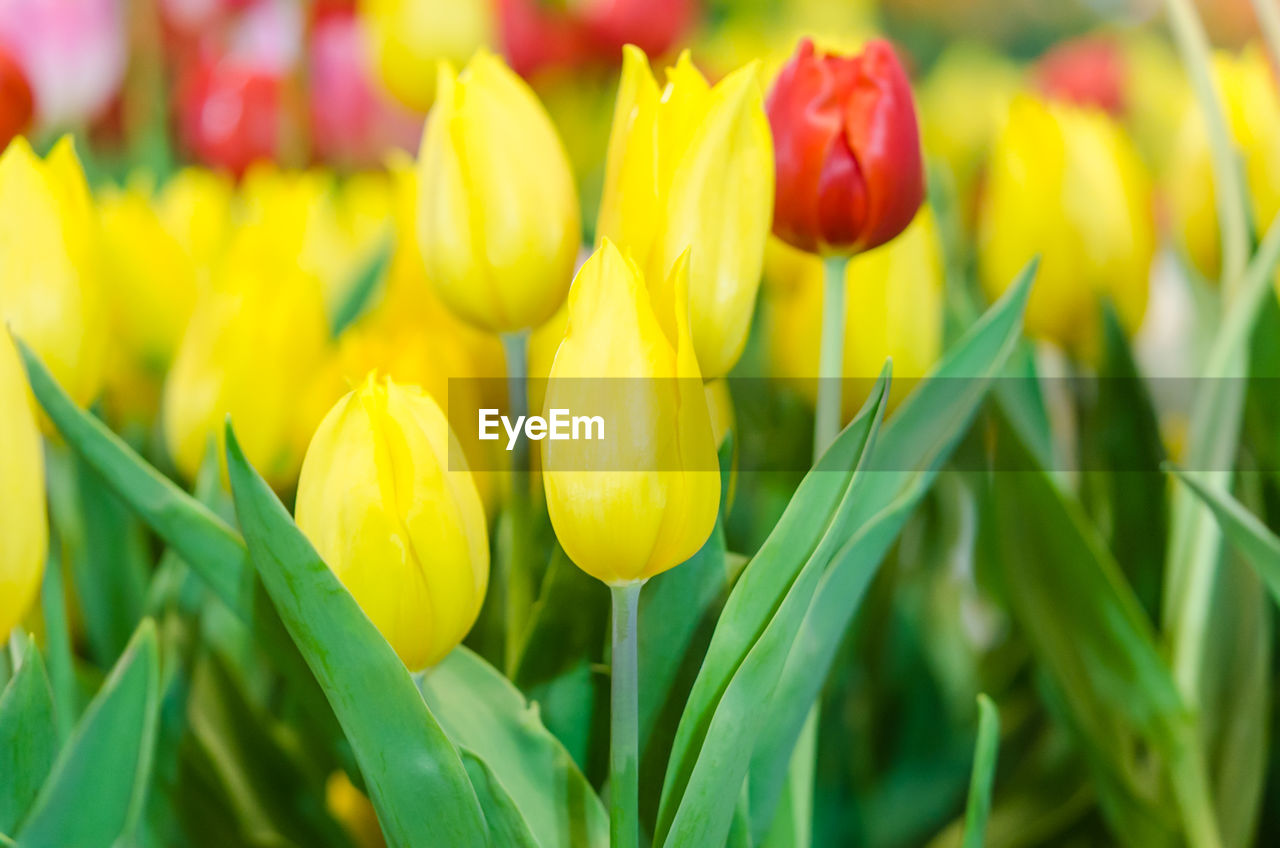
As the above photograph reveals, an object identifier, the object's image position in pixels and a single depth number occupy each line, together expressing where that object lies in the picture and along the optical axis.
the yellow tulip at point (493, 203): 0.59
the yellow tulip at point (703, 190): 0.56
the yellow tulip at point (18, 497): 0.56
